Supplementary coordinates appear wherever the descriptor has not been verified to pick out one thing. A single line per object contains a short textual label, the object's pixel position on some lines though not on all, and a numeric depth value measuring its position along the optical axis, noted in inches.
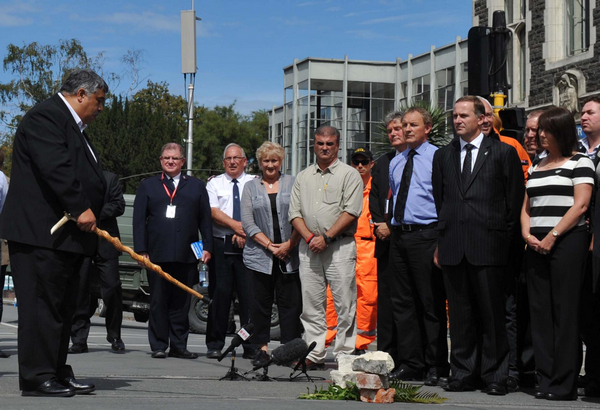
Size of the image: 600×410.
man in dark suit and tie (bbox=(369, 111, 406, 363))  353.1
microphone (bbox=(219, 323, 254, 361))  313.9
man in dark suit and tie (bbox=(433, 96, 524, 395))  293.7
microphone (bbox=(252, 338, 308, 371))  319.3
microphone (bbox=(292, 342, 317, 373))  316.8
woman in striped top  282.4
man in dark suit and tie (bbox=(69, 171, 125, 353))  416.8
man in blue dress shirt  325.1
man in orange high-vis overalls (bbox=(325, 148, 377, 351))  425.7
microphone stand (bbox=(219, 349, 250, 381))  315.4
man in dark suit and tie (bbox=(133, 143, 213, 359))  402.3
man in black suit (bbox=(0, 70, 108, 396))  254.2
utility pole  1234.0
